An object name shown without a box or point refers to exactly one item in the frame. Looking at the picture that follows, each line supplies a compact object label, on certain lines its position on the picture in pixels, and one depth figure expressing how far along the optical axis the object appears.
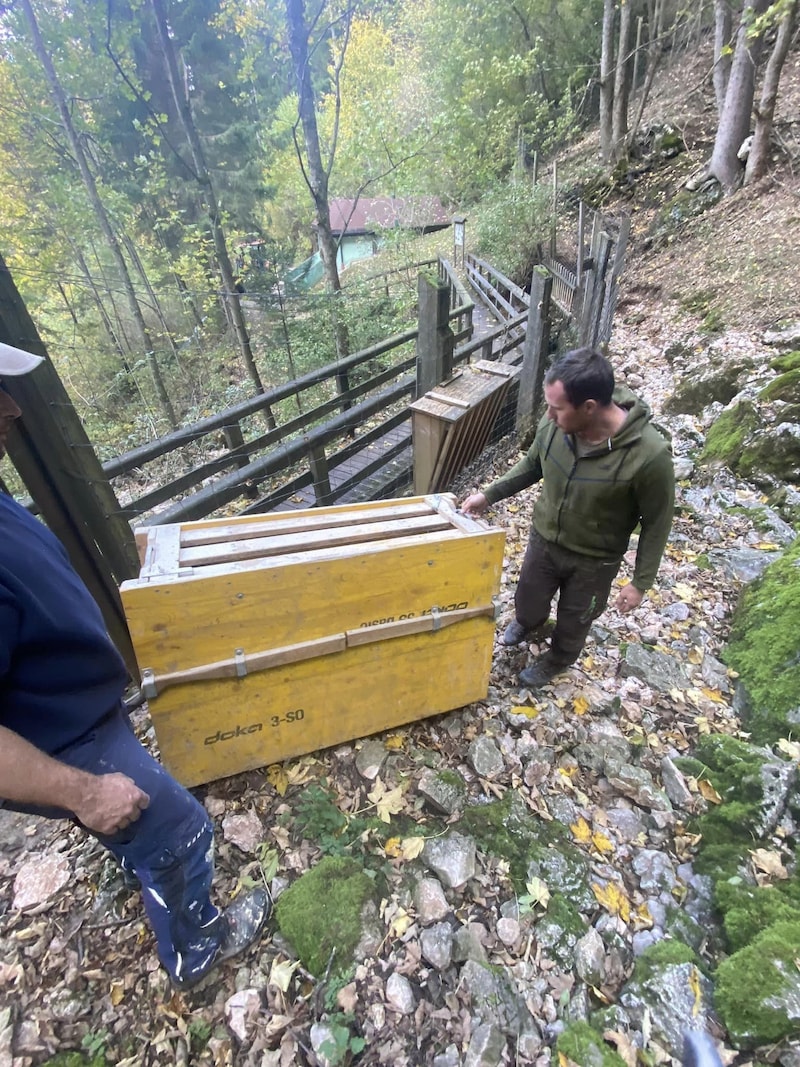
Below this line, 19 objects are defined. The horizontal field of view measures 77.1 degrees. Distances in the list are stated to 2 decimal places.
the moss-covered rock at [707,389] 6.37
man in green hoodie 2.32
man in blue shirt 1.25
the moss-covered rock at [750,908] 2.04
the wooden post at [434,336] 3.98
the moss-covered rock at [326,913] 2.01
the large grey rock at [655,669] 3.38
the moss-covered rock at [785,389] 5.30
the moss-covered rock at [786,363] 5.77
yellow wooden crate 1.97
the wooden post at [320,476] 4.22
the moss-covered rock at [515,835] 2.36
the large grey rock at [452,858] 2.26
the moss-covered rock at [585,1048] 1.75
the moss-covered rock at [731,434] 5.39
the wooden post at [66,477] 2.04
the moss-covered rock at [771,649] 2.98
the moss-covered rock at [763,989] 1.75
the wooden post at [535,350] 5.53
